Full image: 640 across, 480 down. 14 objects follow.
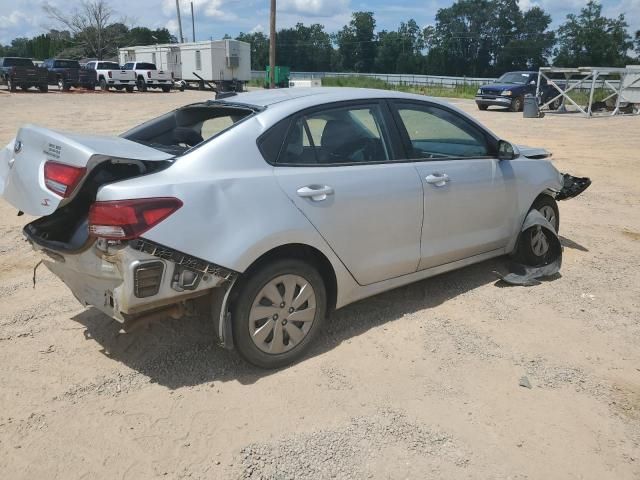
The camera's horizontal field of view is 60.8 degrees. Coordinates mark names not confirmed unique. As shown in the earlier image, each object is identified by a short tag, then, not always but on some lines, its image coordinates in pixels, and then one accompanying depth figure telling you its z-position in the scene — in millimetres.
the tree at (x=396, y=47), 96125
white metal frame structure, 21812
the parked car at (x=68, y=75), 32594
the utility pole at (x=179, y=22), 57469
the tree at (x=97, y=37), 62688
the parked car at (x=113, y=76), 34438
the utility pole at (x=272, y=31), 26809
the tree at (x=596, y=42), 76938
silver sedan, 2783
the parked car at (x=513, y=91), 24234
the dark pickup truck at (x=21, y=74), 29875
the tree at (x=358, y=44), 99562
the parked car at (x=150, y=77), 34531
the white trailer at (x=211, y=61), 37750
